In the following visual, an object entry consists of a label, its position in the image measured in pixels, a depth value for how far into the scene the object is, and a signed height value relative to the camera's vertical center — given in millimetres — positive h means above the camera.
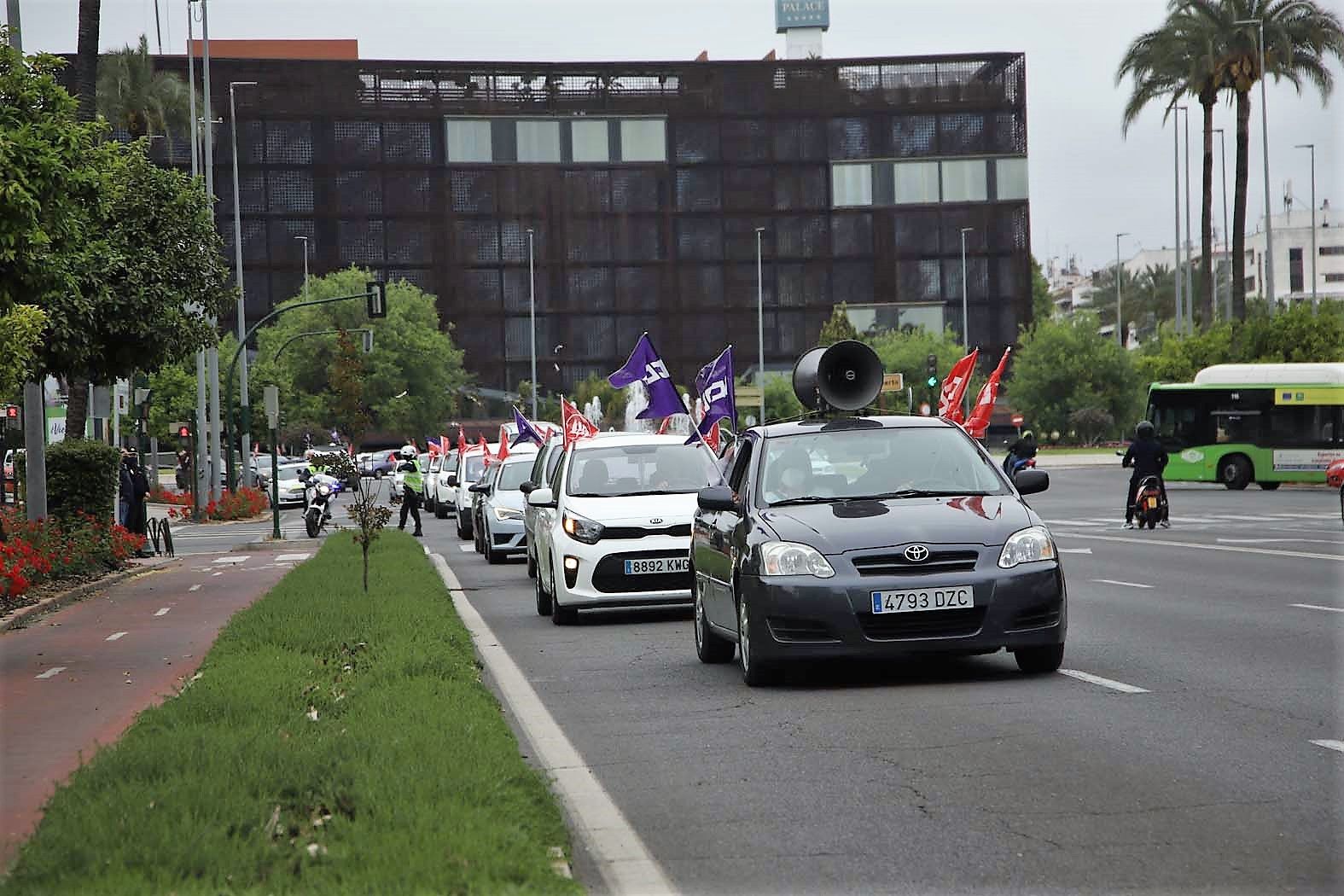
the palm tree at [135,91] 69688 +12291
